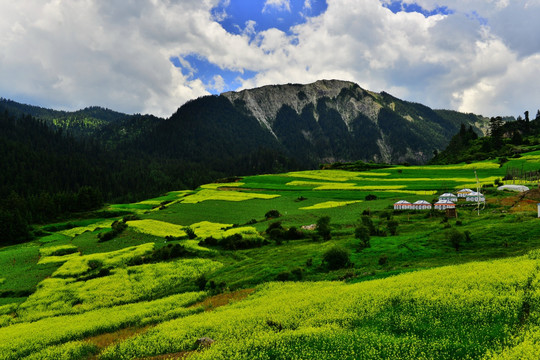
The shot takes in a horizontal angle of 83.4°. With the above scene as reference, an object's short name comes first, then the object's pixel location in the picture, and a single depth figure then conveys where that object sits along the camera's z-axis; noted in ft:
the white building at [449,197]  258.65
